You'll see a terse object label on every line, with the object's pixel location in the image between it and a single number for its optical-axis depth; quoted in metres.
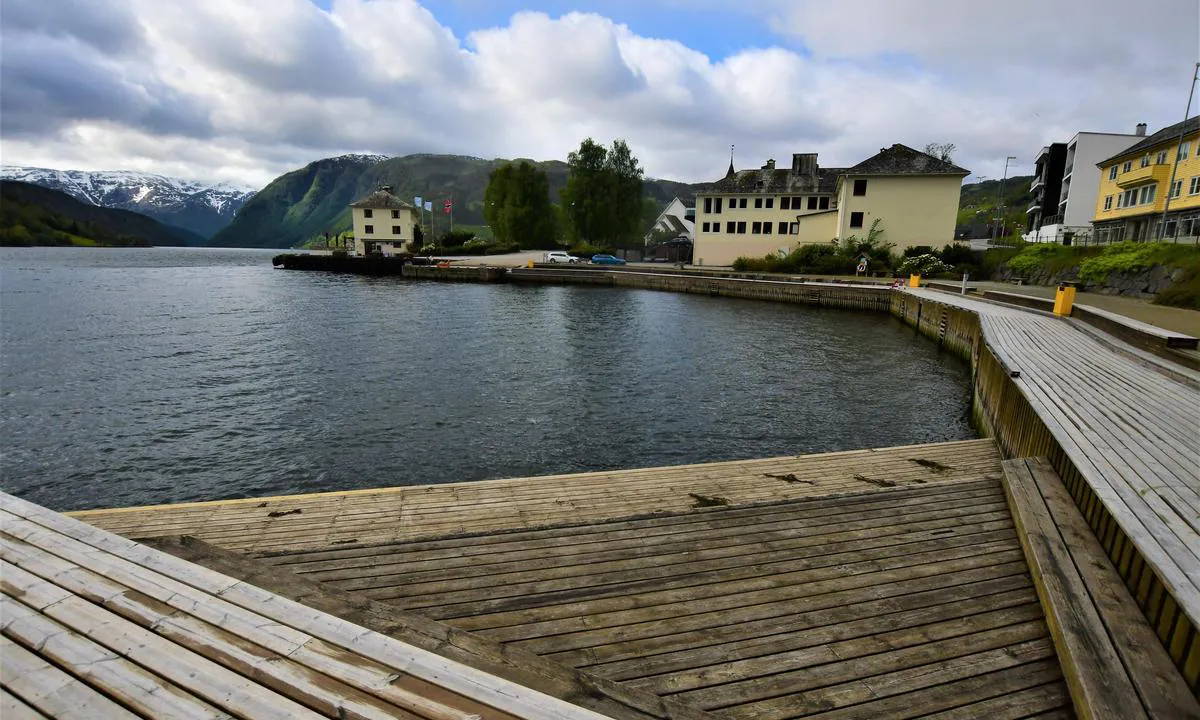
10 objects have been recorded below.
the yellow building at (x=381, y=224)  90.94
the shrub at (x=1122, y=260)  29.42
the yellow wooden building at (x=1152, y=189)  40.41
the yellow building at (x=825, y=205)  50.81
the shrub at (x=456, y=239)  89.12
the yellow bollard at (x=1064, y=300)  20.78
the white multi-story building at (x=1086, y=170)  64.19
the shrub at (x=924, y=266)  45.78
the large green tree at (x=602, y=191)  79.25
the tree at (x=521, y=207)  87.94
